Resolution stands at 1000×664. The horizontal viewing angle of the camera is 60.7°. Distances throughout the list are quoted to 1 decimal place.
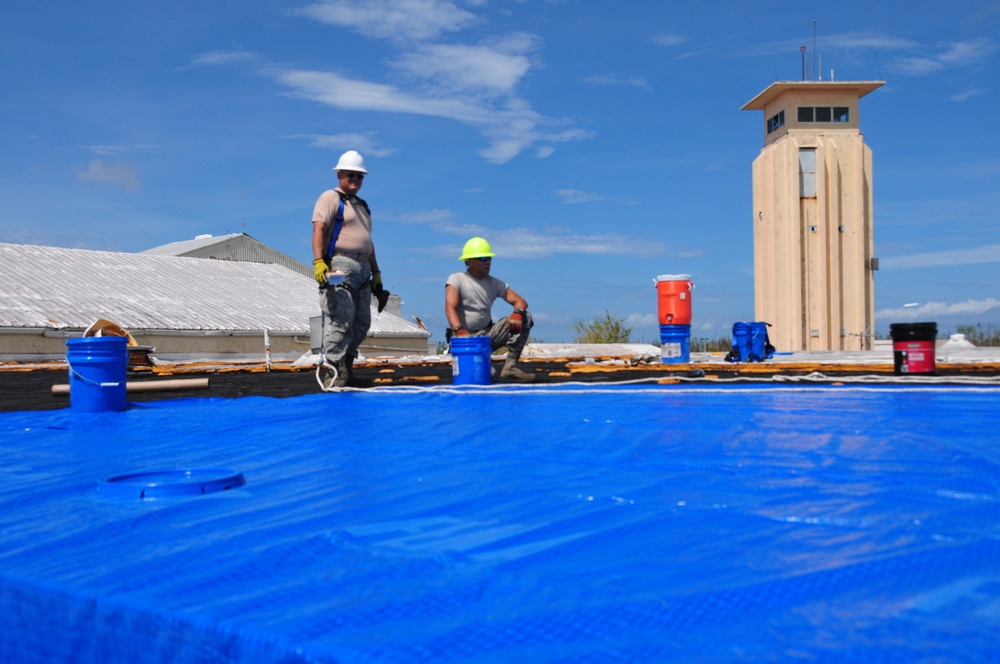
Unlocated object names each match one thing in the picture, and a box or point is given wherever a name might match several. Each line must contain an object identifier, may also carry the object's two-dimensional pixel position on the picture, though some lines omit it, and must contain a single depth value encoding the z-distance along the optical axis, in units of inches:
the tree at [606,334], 826.2
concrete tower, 811.4
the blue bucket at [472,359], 243.1
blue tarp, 47.1
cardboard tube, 227.6
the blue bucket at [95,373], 178.9
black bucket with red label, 247.6
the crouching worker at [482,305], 271.4
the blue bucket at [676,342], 417.4
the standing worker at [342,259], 246.4
